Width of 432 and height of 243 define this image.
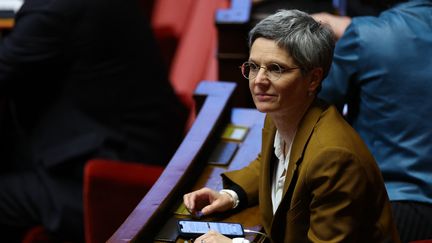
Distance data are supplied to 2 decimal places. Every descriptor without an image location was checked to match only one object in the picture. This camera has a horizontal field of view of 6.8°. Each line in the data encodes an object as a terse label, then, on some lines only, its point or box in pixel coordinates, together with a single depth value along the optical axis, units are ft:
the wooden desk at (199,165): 25.71
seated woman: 25.09
